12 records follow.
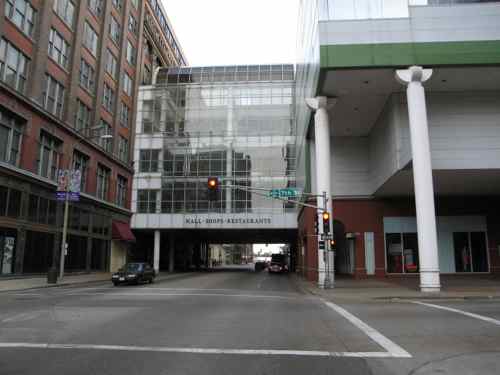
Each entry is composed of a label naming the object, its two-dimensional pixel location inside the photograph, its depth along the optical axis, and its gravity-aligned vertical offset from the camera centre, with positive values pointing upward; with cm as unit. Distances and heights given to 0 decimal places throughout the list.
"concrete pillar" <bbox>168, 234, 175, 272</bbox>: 5381 +35
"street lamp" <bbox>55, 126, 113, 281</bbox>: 2842 +124
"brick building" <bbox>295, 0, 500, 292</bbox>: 2356 +824
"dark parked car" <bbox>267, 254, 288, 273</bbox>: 5400 -76
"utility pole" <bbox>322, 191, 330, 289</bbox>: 2316 +23
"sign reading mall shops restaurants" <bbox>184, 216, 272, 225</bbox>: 4822 +407
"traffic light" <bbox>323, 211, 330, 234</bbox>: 2259 +191
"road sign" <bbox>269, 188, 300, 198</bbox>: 2262 +334
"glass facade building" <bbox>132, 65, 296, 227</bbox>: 4966 +1304
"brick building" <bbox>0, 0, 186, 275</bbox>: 2941 +1059
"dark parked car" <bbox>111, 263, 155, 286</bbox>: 2709 -115
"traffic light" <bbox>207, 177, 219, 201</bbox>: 2008 +316
